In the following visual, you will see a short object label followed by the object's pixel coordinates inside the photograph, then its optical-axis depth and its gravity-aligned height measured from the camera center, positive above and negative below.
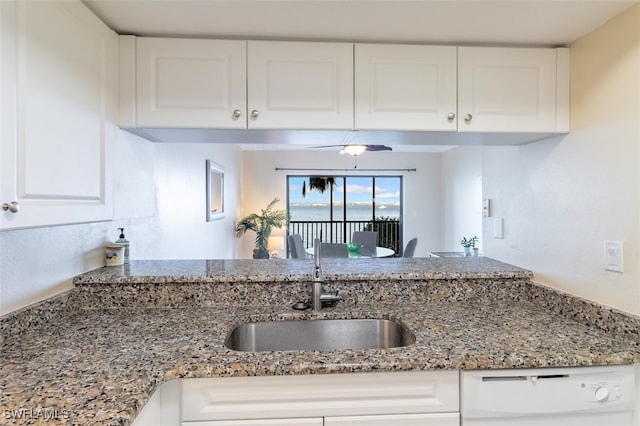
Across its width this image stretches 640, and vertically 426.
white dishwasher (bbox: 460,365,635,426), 1.05 -0.58
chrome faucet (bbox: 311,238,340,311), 1.48 -0.36
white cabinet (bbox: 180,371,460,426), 1.01 -0.57
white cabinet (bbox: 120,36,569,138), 1.38 +0.53
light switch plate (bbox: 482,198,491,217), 2.00 +0.03
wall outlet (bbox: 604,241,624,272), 1.23 -0.16
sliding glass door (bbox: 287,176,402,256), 6.57 +0.05
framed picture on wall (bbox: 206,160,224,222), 3.84 +0.26
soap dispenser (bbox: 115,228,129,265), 1.72 -0.16
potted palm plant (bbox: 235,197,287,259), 5.58 -0.21
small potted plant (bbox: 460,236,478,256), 4.38 -0.45
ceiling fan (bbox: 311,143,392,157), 3.84 +0.73
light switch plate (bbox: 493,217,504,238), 1.89 -0.09
